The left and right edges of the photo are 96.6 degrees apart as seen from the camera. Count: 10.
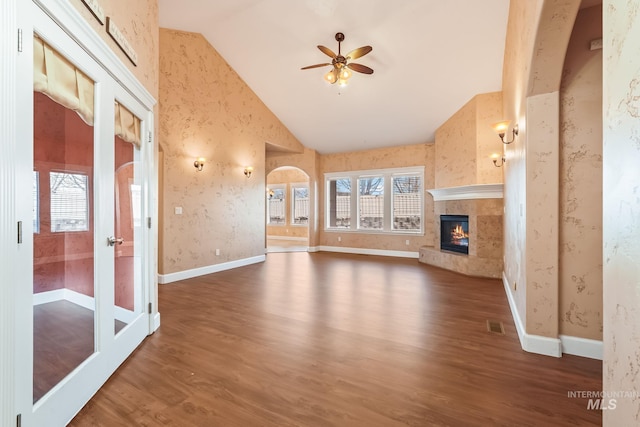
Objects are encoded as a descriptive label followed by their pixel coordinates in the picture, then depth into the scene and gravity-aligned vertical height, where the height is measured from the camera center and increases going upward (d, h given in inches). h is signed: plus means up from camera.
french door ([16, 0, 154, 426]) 55.8 -2.5
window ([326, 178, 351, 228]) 356.5 +11.4
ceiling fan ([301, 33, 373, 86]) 167.5 +90.9
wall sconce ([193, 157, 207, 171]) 214.8 +37.5
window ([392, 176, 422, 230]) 310.0 +10.5
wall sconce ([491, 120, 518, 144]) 149.9 +45.0
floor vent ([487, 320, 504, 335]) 118.5 -49.8
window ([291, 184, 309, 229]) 456.4 +14.3
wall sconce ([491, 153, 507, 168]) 217.3 +40.3
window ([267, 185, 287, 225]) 476.6 +11.6
